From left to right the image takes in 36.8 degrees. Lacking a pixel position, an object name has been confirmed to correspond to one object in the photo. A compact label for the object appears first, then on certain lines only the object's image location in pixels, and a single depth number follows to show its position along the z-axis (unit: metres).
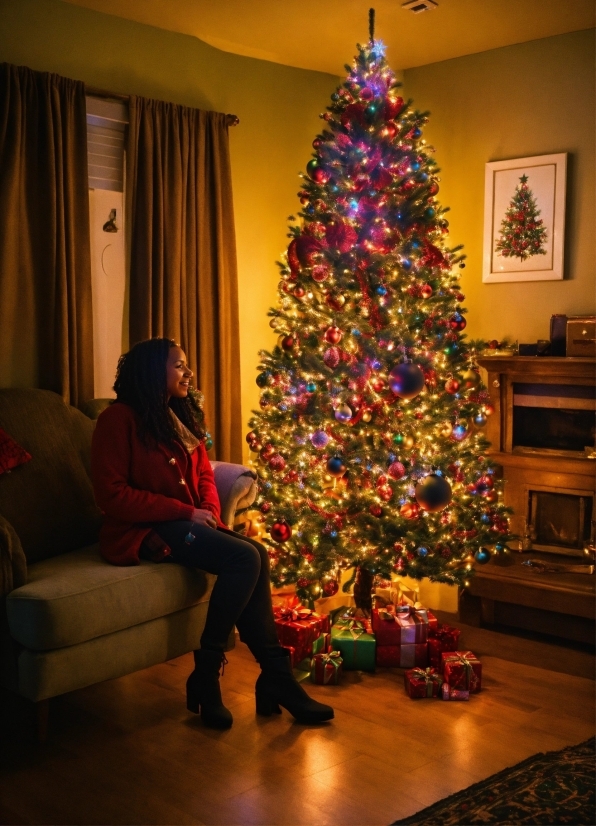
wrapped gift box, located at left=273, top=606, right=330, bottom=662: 3.64
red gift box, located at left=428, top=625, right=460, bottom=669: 3.65
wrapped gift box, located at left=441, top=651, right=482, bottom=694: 3.34
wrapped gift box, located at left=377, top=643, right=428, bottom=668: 3.66
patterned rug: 2.43
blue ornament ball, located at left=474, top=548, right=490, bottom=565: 3.76
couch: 2.80
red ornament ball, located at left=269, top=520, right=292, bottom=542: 3.71
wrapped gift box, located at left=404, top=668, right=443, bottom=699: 3.34
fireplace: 4.08
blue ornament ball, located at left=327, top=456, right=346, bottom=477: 3.62
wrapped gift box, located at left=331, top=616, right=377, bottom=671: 3.62
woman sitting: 3.09
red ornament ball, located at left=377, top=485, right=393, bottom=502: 3.64
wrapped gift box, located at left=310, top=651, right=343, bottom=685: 3.47
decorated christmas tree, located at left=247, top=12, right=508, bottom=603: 3.68
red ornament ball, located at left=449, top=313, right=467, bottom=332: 3.71
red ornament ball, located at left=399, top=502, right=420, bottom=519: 3.68
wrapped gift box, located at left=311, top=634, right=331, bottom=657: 3.63
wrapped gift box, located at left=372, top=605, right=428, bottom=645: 3.66
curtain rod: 3.97
